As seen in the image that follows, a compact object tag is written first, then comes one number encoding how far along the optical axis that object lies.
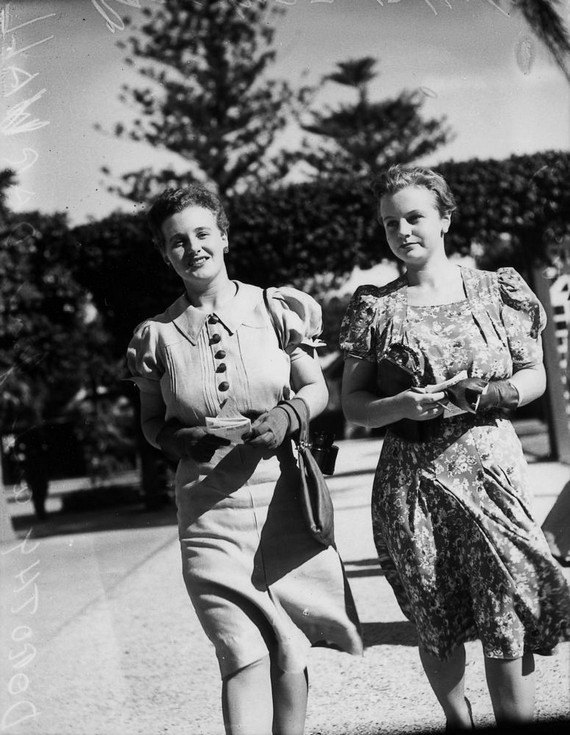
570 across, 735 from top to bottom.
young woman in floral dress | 2.24
